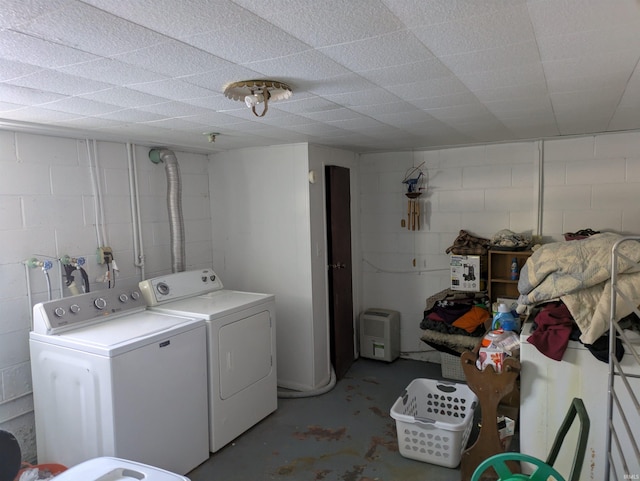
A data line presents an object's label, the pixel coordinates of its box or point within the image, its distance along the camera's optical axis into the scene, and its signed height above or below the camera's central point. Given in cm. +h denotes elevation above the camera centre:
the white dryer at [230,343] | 280 -91
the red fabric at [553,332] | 202 -63
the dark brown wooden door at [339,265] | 380 -54
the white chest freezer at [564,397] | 201 -94
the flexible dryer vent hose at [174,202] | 345 +7
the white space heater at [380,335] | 423 -128
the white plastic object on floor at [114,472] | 170 -102
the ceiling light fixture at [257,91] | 176 +49
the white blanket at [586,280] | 190 -38
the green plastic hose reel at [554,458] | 136 -85
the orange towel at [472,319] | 357 -97
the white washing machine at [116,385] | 225 -95
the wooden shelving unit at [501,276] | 369 -65
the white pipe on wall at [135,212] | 327 +0
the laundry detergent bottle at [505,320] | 251 -69
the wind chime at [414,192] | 416 +10
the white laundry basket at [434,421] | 257 -138
